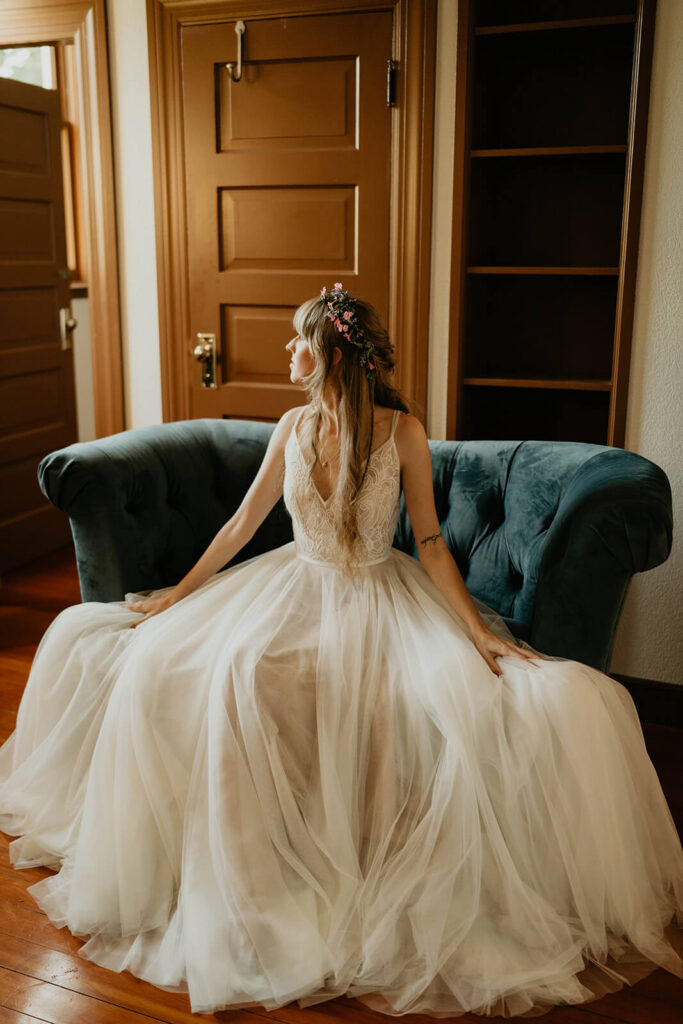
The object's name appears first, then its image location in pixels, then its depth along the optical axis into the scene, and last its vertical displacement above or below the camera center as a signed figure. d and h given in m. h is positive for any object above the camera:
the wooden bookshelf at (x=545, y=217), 2.72 +0.20
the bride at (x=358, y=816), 1.72 -1.00
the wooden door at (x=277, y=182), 3.02 +0.33
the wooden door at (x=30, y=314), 3.96 -0.15
